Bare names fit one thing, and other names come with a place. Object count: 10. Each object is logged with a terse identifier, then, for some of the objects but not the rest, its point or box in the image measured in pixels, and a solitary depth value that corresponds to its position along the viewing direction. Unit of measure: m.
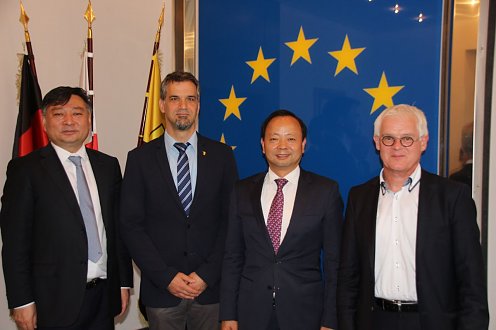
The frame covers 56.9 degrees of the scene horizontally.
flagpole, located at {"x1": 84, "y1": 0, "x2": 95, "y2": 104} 3.14
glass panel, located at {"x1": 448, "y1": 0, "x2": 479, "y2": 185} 2.26
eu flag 2.45
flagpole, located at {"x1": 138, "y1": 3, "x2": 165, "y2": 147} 3.41
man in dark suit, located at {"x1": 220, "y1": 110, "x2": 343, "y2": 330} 2.07
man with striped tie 2.32
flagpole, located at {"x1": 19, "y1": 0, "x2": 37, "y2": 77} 2.91
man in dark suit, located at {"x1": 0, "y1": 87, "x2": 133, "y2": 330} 2.17
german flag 2.96
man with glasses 1.72
